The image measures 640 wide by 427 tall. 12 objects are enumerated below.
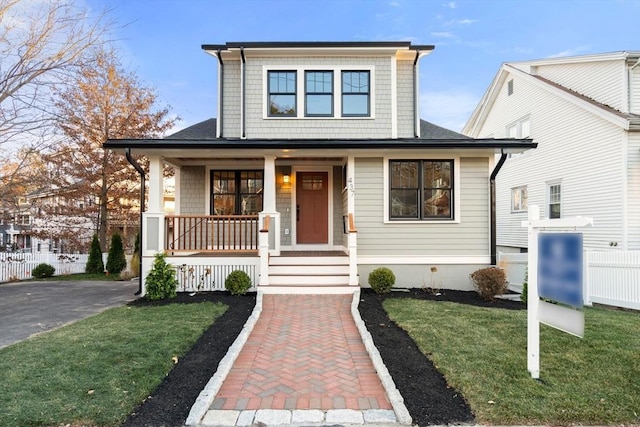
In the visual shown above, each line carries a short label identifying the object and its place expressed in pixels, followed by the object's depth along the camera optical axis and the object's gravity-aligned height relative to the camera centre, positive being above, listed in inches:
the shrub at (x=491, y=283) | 315.6 -53.4
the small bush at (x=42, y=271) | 529.3 -77.0
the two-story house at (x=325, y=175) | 340.8 +50.1
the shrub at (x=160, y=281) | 310.8 -53.5
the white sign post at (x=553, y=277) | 129.7 -21.2
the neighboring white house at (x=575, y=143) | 411.5 +105.5
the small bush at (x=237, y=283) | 319.9 -55.9
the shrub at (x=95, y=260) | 561.3 -64.1
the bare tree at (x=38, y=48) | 301.9 +147.8
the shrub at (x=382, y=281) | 328.5 -54.5
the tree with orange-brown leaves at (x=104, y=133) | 576.1 +144.1
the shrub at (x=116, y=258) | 552.7 -59.5
